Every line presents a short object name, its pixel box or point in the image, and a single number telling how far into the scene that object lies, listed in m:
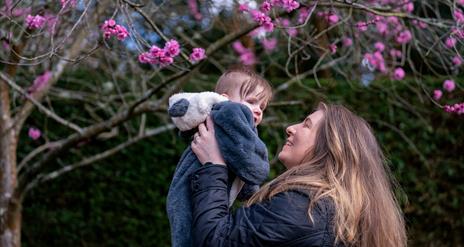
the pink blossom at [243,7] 3.08
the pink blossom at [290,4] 2.66
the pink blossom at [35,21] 2.73
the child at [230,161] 1.88
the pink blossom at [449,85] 4.29
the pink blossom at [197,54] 2.69
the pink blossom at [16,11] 2.72
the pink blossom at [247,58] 5.09
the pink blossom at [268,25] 2.75
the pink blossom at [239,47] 5.43
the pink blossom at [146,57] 2.53
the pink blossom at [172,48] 2.49
